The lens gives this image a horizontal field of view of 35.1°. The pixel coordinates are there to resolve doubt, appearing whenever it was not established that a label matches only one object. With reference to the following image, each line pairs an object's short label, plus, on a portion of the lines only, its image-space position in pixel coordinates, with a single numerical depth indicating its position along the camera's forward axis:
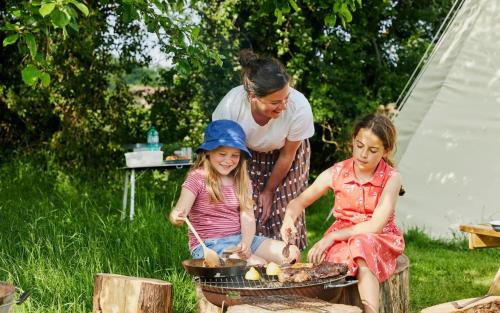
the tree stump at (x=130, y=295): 3.26
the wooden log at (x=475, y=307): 3.29
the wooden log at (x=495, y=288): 3.89
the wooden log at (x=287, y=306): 2.78
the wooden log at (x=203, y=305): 3.23
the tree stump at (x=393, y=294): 3.37
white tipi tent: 6.25
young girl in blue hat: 3.62
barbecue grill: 2.95
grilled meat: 3.06
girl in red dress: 3.31
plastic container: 6.30
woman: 3.63
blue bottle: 6.44
